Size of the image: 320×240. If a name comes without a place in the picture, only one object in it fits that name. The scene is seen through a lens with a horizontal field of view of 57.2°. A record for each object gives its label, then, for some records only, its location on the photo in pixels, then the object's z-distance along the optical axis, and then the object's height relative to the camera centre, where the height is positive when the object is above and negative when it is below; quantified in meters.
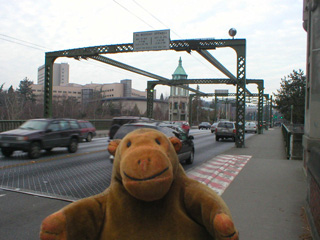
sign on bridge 19.11 +5.09
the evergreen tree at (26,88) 64.06 +5.72
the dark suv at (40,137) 12.12 -0.99
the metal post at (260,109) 40.11 +1.53
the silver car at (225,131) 25.78 -1.06
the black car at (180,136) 9.76 -0.66
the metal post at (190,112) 57.13 +1.28
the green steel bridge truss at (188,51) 18.48 +4.44
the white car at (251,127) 42.46 -1.13
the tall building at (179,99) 85.19 +5.63
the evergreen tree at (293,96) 34.16 +3.11
